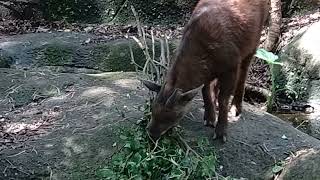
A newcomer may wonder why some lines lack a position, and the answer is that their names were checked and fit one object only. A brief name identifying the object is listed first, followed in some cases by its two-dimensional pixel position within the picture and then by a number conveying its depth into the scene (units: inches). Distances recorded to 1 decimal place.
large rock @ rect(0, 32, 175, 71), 354.9
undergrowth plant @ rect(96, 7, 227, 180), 177.1
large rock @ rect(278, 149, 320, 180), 168.9
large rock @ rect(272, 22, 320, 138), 330.0
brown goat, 191.3
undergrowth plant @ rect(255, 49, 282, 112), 291.1
